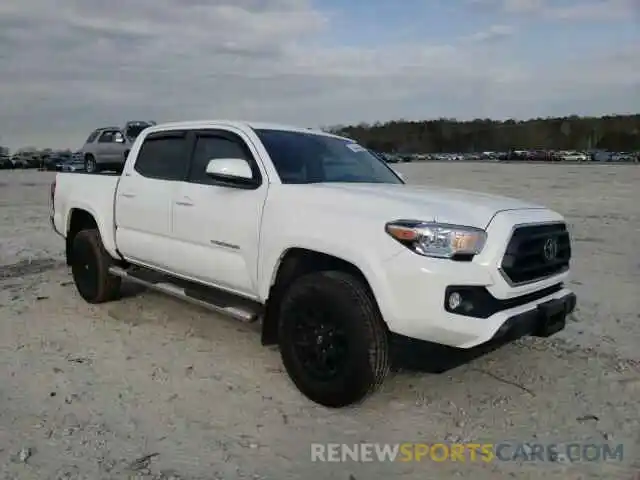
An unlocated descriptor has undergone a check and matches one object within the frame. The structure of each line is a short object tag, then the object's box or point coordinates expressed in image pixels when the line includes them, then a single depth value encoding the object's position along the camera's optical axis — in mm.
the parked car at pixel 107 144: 18969
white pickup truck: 3500
